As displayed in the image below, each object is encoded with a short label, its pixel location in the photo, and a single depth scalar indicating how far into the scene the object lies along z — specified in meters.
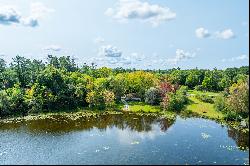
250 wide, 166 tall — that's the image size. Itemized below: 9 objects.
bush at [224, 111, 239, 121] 73.88
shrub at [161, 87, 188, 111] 85.94
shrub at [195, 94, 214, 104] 99.38
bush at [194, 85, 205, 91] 132.40
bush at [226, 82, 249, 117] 61.33
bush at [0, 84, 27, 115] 77.84
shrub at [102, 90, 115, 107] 86.69
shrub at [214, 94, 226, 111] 79.78
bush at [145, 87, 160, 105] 92.69
